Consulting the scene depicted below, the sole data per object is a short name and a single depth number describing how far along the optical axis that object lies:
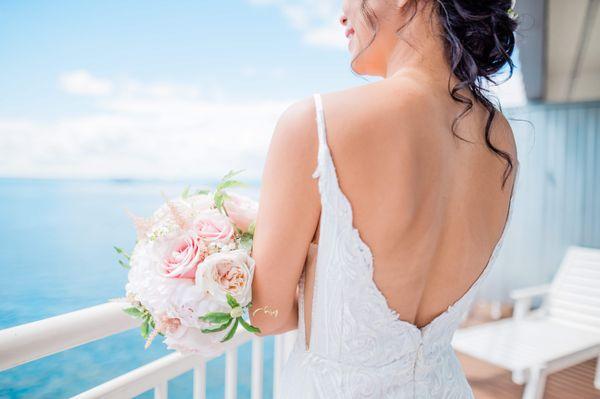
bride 0.63
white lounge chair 2.79
